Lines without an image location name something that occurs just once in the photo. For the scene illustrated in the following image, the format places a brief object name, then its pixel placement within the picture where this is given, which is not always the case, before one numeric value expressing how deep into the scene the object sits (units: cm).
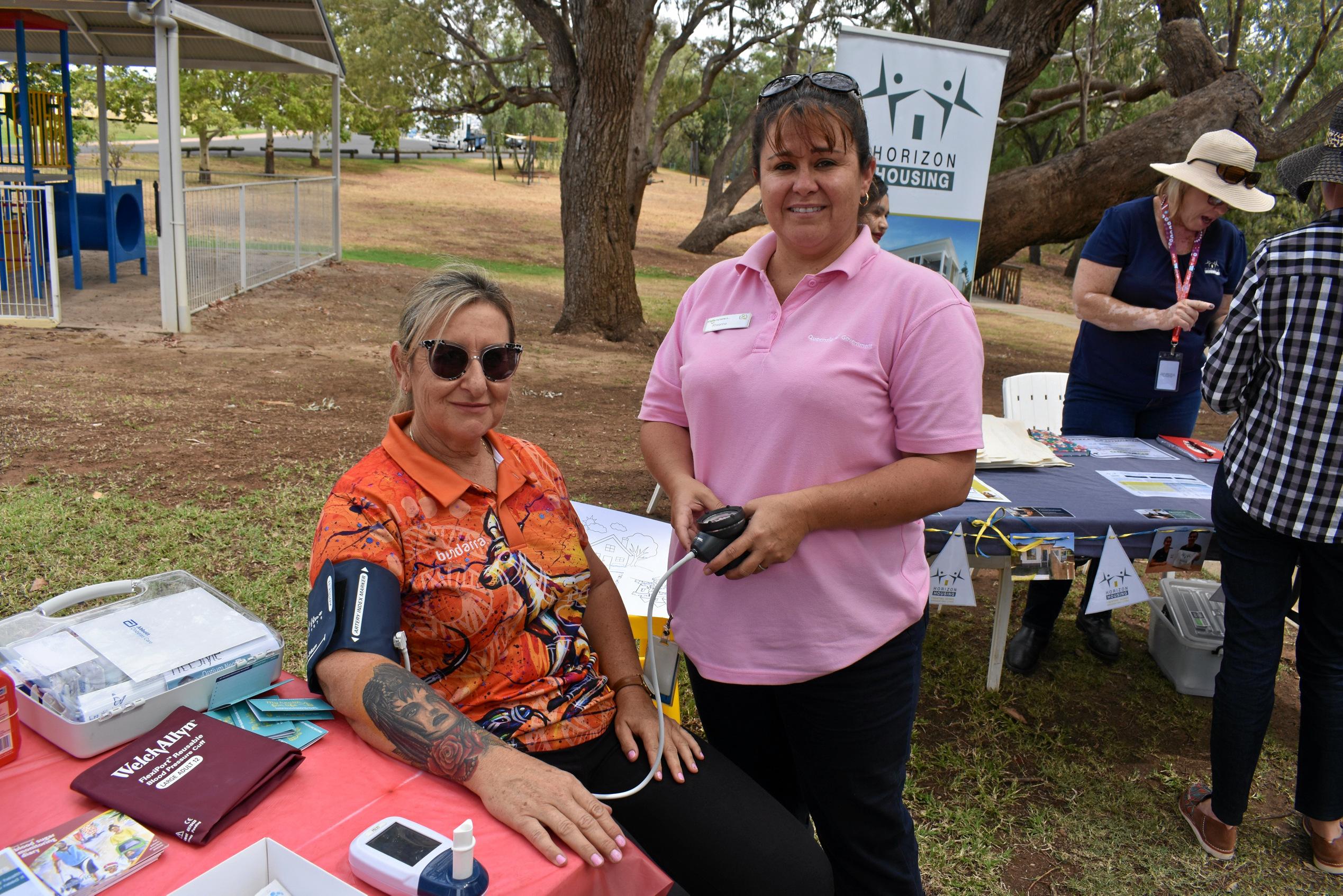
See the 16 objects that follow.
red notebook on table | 409
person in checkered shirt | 269
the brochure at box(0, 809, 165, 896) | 137
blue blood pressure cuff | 183
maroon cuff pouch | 151
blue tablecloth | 332
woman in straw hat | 382
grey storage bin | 409
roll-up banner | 538
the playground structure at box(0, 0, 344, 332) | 957
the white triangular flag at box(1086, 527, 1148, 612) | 337
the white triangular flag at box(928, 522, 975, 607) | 333
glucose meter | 141
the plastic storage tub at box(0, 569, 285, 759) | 168
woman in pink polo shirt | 190
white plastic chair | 506
